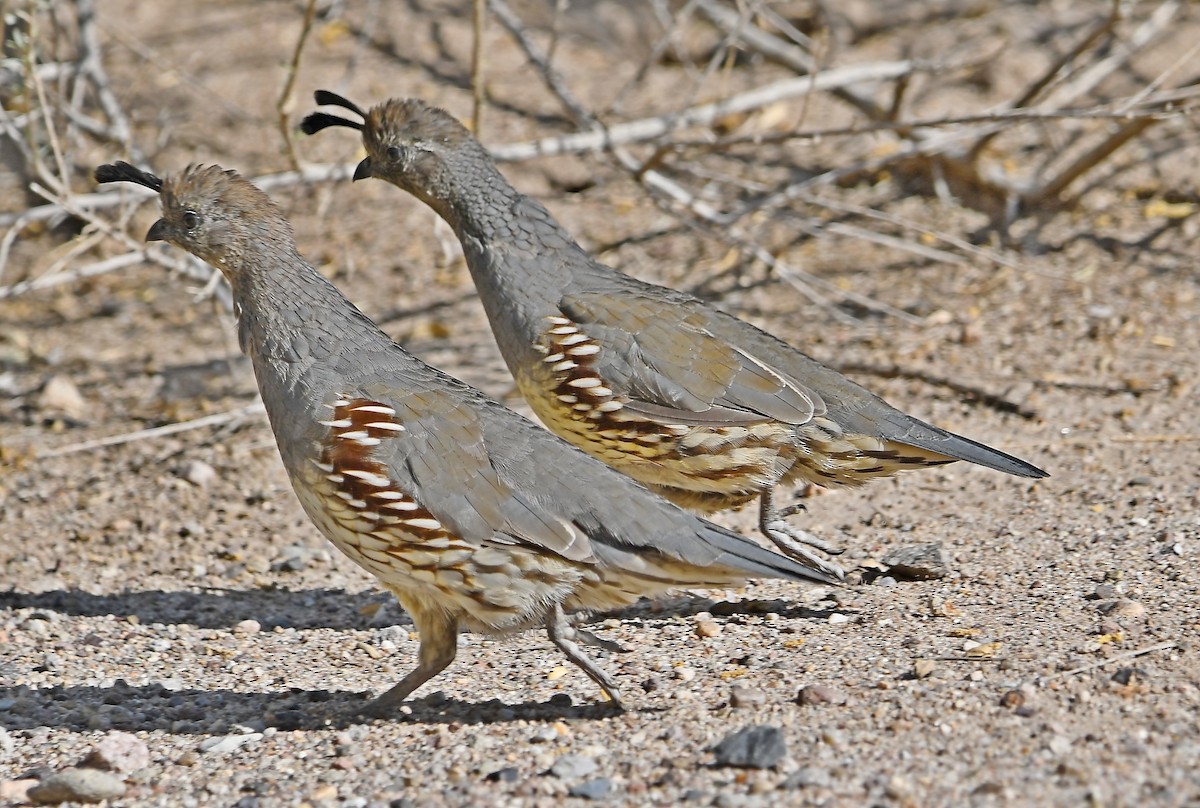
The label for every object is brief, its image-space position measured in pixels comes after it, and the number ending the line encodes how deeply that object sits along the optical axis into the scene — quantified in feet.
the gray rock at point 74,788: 26.55
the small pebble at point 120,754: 27.86
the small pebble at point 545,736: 27.78
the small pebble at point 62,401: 52.42
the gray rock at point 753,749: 25.31
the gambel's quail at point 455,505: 28.48
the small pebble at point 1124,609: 30.76
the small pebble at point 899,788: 23.89
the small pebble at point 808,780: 24.62
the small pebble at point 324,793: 26.21
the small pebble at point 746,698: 28.43
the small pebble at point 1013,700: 26.68
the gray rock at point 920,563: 35.63
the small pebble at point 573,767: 26.04
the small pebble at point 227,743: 29.09
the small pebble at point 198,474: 46.34
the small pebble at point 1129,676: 27.20
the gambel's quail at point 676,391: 35.14
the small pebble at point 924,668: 28.89
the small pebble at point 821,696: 27.99
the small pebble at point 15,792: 27.14
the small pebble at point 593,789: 25.11
